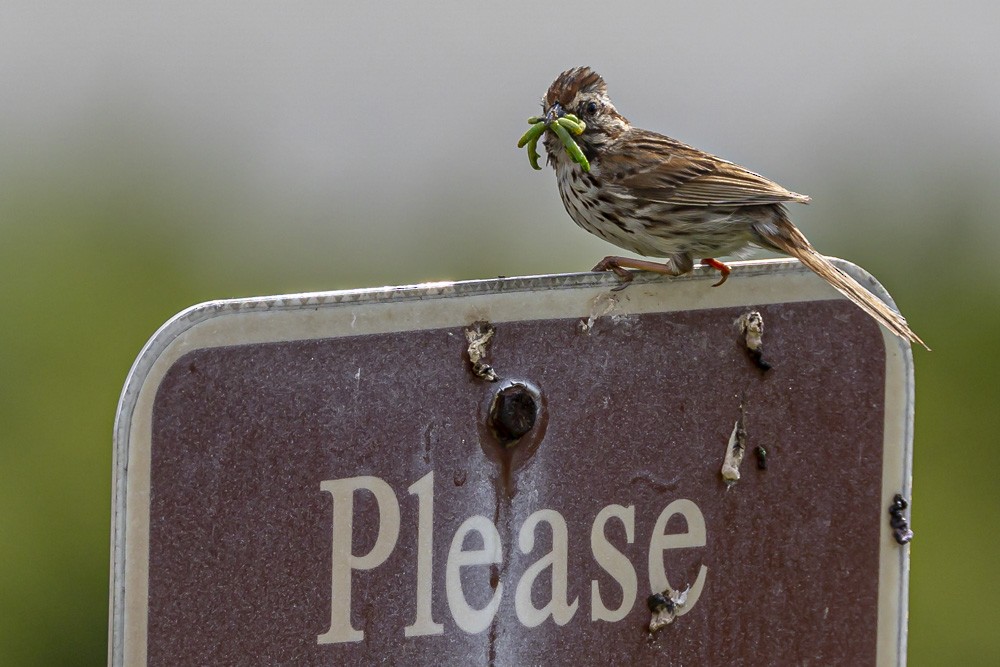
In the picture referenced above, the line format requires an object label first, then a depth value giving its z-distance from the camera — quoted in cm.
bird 803
